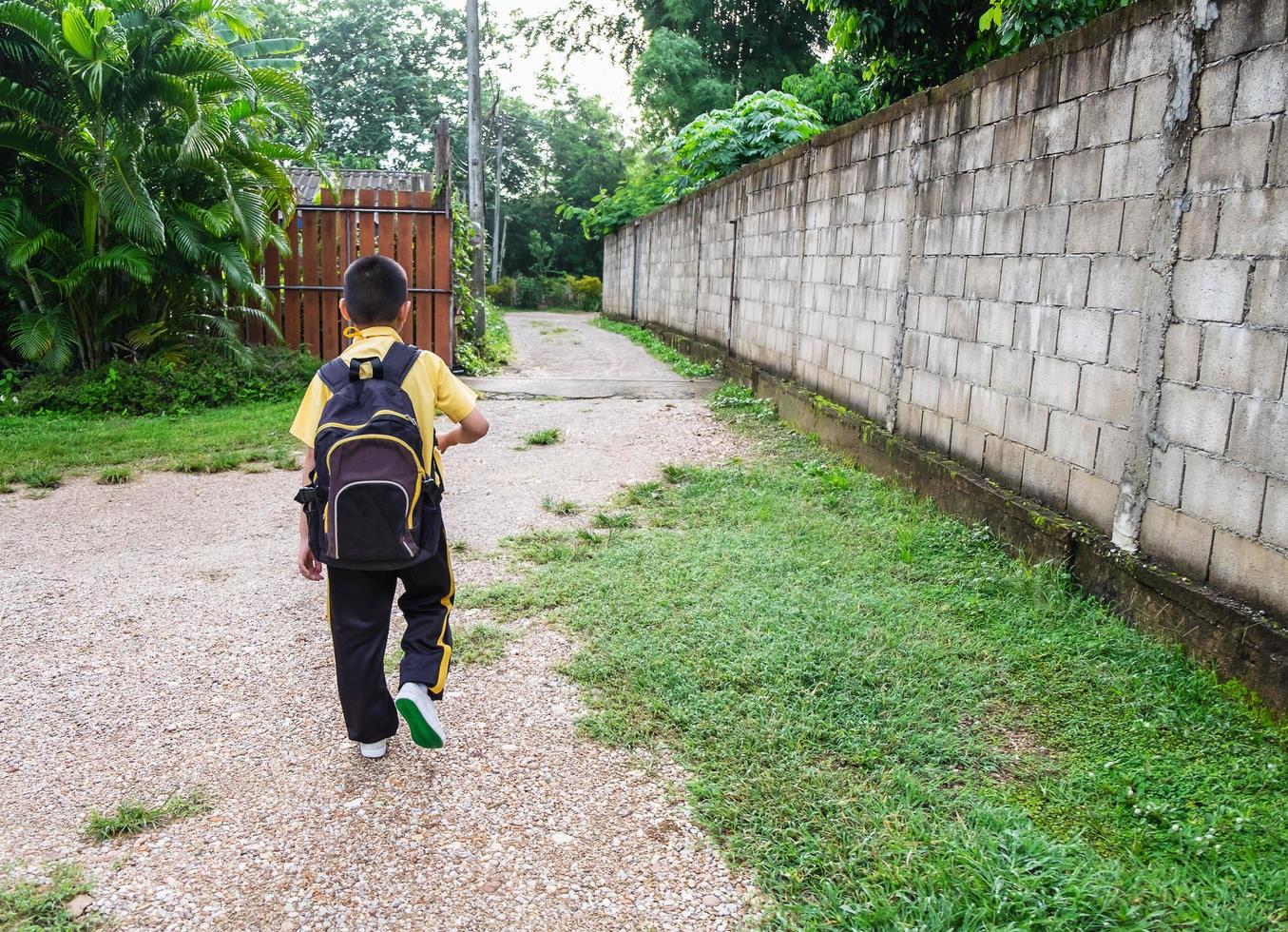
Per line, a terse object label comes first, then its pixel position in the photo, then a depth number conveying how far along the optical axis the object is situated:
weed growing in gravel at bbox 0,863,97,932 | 2.25
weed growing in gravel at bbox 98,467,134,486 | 6.46
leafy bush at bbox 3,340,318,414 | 8.74
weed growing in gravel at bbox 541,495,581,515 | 5.84
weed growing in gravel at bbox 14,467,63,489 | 6.33
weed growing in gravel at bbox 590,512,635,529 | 5.52
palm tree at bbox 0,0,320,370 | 8.28
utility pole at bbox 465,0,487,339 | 17.62
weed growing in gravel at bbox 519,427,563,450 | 7.89
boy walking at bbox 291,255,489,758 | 2.73
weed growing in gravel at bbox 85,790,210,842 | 2.63
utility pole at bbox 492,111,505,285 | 36.59
